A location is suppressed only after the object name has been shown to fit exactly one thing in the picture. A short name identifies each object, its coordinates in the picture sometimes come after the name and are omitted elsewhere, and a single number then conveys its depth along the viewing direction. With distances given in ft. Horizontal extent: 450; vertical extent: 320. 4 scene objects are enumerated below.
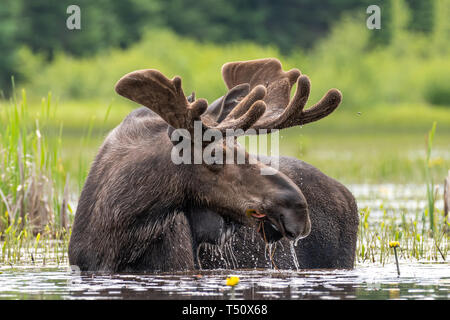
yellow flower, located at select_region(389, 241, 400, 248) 48.94
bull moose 45.47
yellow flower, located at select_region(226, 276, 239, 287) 44.65
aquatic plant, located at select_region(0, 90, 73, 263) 66.74
